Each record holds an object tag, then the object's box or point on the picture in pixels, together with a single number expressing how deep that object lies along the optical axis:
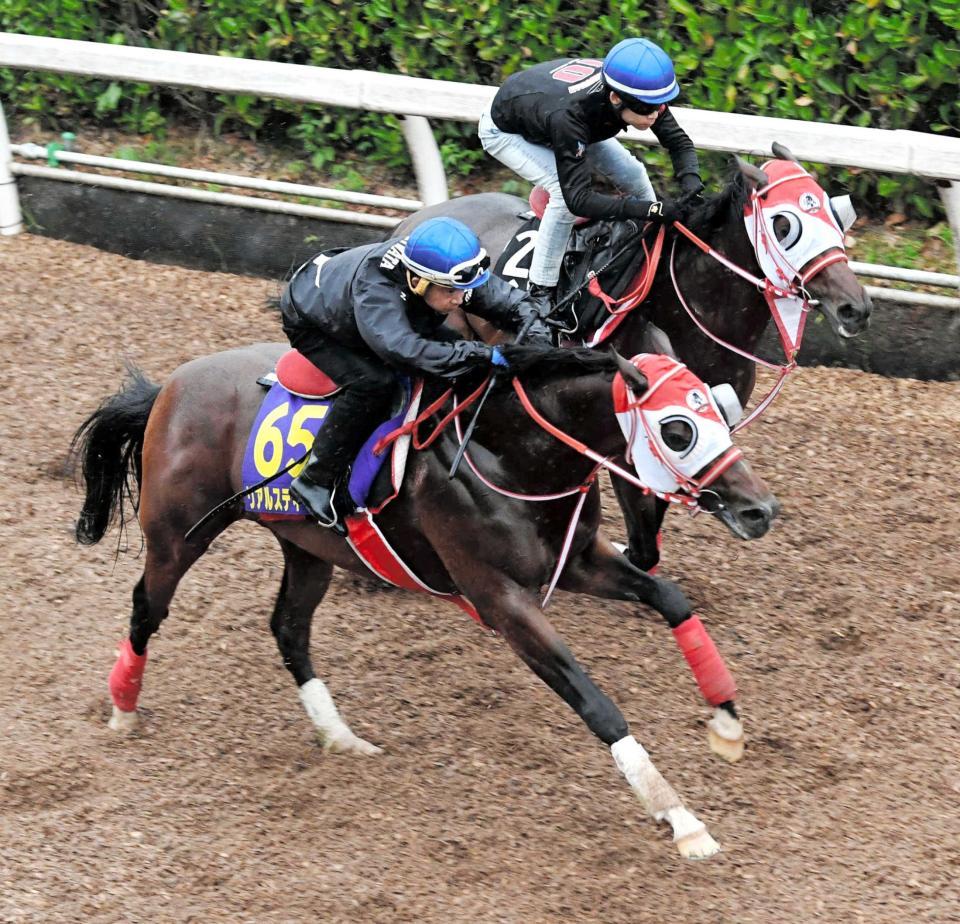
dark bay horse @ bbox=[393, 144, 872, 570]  11.16
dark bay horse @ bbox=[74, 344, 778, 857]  8.75
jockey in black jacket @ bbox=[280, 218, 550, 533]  8.92
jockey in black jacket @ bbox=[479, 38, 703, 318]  11.45
